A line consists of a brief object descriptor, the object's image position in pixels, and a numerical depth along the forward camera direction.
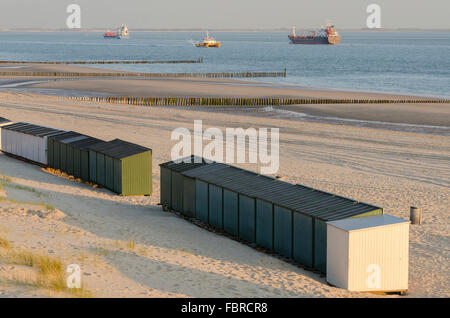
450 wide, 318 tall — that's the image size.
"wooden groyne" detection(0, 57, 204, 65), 170.64
